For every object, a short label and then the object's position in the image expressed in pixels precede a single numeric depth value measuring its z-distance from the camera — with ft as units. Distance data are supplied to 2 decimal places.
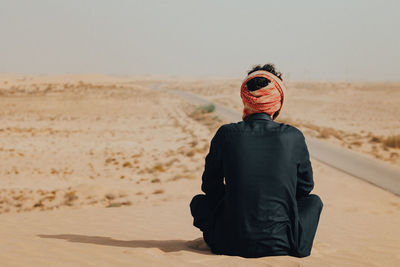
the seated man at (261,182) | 11.85
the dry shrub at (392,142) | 67.42
